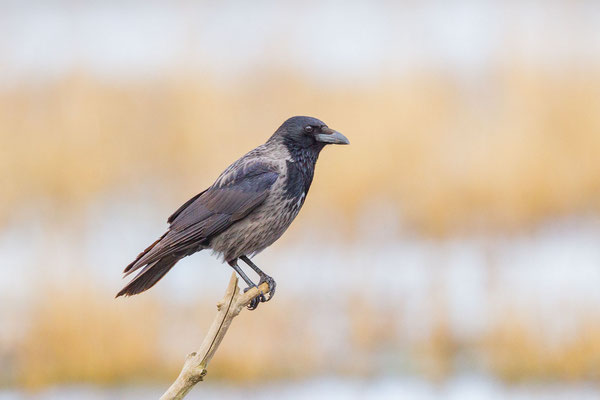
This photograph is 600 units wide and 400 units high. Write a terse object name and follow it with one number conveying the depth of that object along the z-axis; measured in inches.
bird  326.3
